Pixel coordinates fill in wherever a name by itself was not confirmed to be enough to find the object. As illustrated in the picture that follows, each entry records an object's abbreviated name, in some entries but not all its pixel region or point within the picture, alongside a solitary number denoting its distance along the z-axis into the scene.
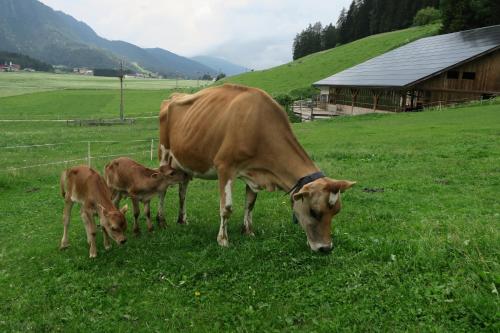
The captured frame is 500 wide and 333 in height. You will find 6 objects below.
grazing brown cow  6.59
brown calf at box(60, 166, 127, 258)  7.80
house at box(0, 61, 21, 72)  194.10
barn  39.44
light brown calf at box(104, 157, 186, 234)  9.21
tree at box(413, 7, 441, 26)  93.25
